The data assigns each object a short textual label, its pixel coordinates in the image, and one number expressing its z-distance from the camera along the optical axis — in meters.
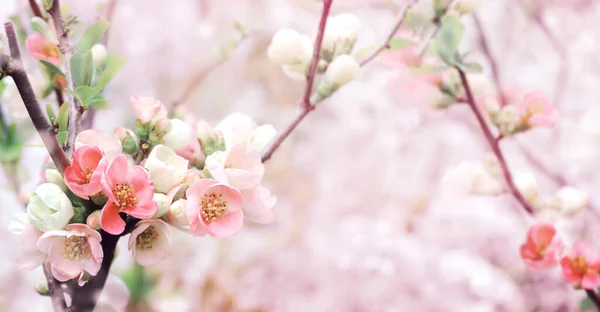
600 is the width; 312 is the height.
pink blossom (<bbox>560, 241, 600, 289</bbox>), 1.19
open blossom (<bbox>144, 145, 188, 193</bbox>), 1.06
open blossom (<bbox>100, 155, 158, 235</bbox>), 1.05
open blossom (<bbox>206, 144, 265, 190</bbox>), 1.07
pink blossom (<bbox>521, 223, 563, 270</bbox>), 1.20
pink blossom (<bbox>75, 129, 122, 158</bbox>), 1.07
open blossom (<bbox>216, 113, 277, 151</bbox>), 1.12
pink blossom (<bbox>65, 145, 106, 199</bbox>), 1.04
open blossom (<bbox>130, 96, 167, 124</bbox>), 1.09
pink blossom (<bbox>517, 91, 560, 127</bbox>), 1.25
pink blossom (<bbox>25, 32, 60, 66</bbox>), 1.13
